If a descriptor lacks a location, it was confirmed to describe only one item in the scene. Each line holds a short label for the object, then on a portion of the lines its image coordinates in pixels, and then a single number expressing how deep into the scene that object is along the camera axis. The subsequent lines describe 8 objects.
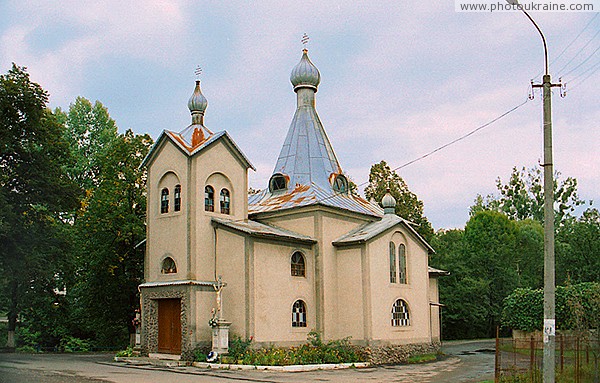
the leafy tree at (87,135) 44.97
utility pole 13.04
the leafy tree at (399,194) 46.97
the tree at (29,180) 25.55
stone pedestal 23.38
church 24.58
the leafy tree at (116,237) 31.98
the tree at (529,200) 69.06
